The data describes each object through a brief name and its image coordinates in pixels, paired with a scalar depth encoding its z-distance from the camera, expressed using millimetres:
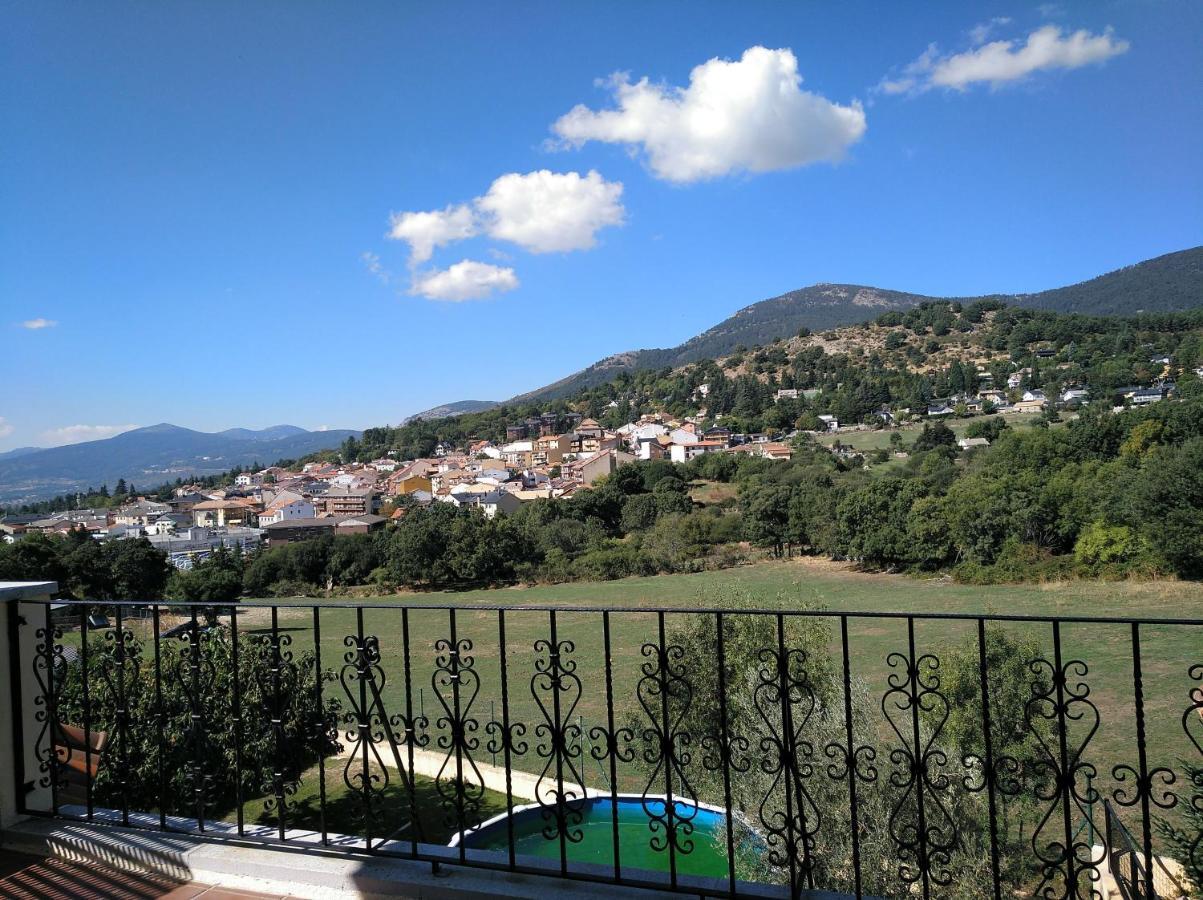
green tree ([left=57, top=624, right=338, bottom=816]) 8758
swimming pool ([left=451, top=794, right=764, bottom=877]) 8711
